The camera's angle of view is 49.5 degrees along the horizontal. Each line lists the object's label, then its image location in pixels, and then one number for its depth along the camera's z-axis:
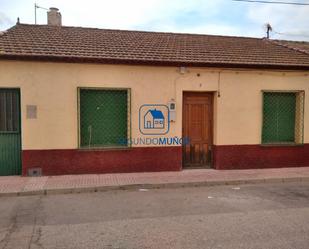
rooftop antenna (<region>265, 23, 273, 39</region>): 24.84
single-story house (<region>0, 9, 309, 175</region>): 9.00
